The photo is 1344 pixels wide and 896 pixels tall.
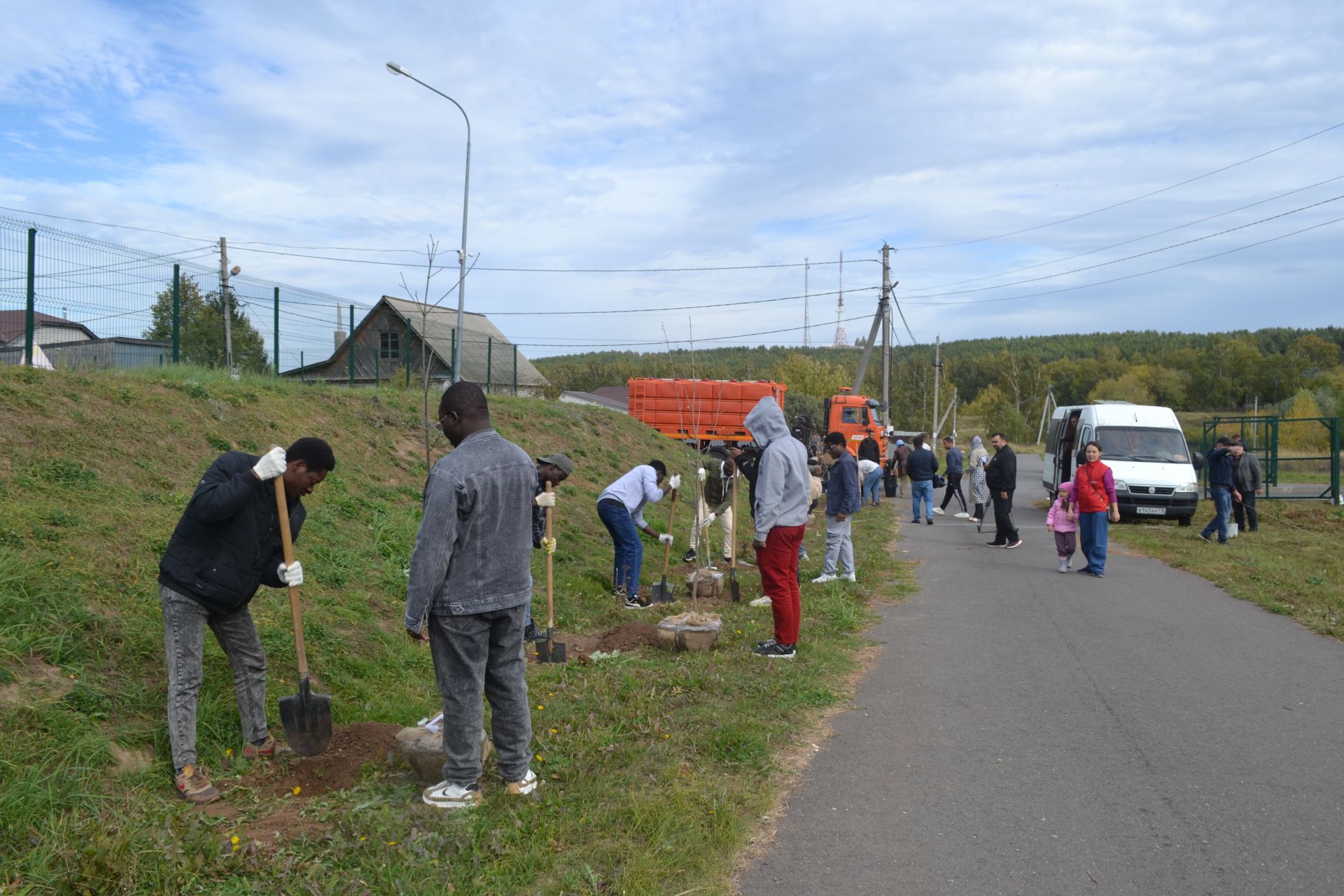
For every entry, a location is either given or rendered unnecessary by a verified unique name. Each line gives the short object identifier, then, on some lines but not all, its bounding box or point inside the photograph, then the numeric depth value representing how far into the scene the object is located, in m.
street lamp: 18.75
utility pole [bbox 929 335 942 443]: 52.45
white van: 17.86
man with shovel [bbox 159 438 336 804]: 4.47
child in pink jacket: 12.09
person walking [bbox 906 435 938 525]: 18.81
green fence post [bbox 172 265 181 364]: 13.46
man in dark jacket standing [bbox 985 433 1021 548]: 14.47
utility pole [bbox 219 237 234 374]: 14.37
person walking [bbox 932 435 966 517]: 20.55
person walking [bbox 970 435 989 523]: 18.19
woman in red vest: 11.79
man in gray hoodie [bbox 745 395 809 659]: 7.28
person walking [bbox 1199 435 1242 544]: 14.72
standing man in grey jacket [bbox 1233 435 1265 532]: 15.75
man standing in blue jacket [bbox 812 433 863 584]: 10.53
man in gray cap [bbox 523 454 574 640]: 8.03
